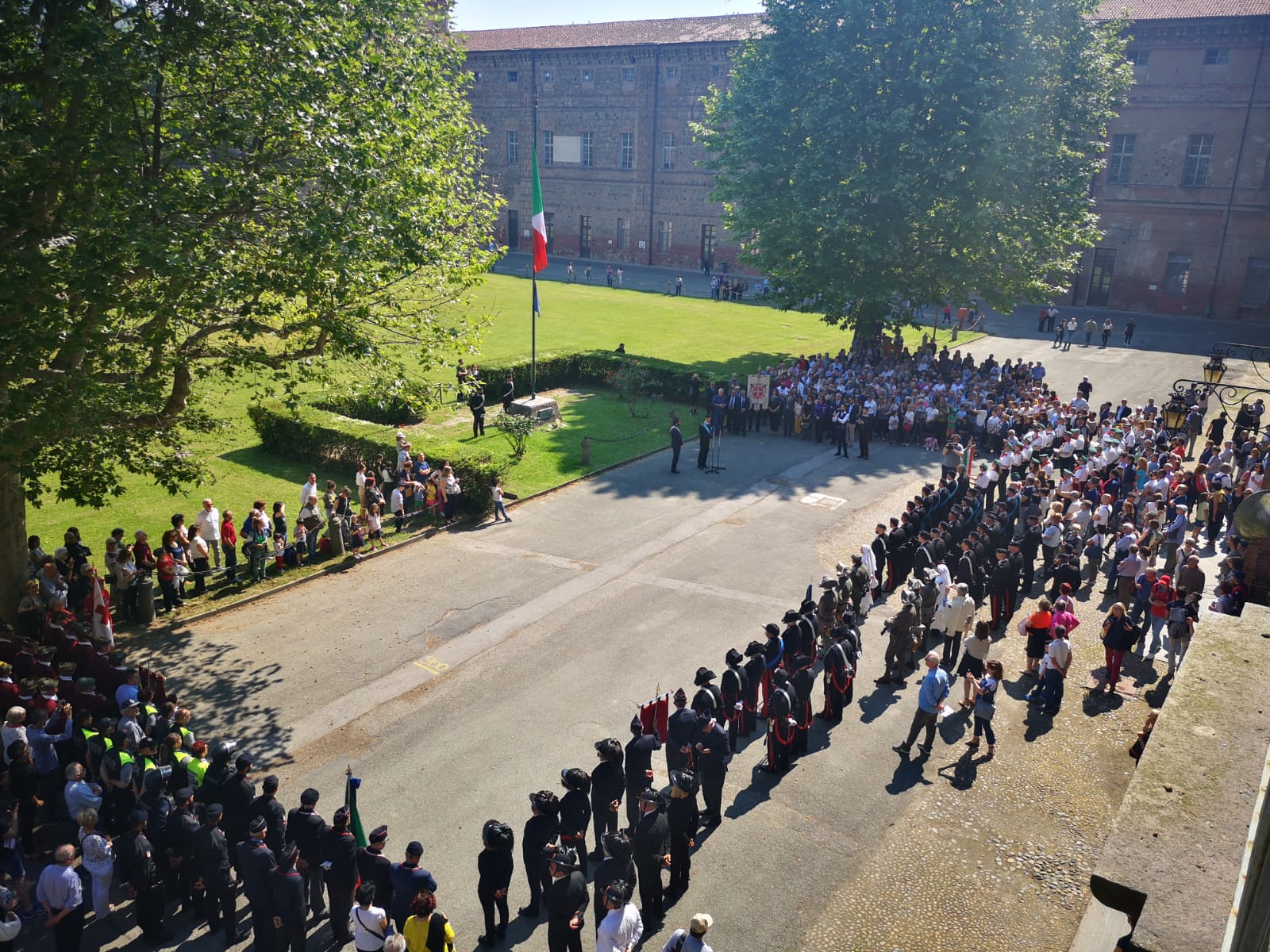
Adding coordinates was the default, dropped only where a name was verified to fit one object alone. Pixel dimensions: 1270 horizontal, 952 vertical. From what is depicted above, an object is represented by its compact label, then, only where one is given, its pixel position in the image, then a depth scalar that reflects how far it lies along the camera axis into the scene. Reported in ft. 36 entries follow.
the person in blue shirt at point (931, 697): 38.22
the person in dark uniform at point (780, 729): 36.47
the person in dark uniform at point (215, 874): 28.84
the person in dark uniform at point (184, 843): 29.17
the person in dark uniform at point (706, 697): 36.17
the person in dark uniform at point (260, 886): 27.76
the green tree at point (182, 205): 37.76
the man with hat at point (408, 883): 26.21
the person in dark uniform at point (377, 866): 27.50
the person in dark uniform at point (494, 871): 27.63
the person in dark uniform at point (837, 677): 40.91
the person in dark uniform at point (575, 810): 30.50
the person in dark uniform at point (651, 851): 28.96
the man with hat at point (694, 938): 23.00
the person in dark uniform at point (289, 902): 27.45
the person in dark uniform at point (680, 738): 33.99
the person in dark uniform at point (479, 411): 87.40
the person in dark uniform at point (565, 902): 26.25
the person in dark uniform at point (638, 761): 33.73
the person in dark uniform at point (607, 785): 32.42
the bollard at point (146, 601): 49.73
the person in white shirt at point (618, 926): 24.39
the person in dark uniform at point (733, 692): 38.70
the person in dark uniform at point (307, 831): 29.25
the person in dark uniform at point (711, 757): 33.91
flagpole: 91.71
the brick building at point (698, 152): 150.30
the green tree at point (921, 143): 99.76
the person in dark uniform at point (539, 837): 29.43
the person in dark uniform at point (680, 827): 30.83
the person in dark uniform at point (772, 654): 40.32
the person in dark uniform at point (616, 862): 27.17
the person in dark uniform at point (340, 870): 28.53
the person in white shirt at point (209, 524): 56.70
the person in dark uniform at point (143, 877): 28.37
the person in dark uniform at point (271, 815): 29.76
